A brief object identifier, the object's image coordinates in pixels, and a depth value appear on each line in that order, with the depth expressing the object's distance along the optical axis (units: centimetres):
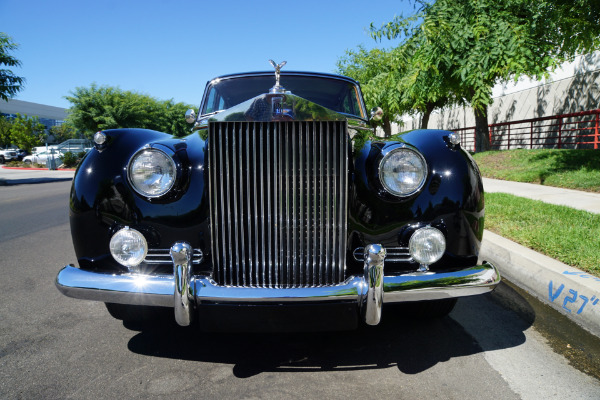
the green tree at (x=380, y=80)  1043
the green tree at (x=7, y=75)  1462
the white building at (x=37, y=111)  5781
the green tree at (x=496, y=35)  711
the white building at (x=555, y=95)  1404
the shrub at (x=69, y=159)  2536
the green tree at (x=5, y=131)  4918
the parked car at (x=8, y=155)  3922
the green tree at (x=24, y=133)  4828
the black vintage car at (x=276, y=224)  195
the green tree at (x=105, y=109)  3120
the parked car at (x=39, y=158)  3008
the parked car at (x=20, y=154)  4151
